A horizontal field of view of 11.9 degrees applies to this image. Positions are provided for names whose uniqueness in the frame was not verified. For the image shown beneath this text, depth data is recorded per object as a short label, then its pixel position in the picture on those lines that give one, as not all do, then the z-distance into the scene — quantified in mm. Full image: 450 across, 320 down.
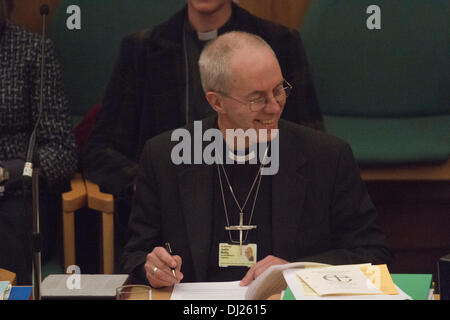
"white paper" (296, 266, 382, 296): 4126
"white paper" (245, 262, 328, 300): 4211
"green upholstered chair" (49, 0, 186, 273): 5348
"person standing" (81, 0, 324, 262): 5192
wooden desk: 4304
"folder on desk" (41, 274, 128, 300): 4320
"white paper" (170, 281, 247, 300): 4283
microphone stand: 4162
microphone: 4170
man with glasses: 4590
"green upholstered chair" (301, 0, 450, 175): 5338
